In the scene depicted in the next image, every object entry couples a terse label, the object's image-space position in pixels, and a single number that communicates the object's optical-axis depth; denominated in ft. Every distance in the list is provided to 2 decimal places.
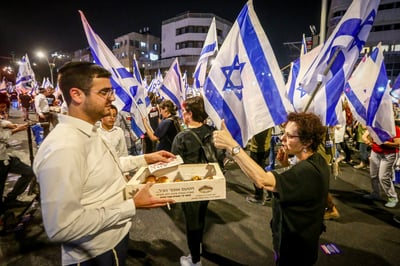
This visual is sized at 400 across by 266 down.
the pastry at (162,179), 7.45
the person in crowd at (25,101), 55.63
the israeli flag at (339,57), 9.96
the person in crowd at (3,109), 15.56
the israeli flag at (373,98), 15.21
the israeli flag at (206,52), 19.66
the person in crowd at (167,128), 16.02
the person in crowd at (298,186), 6.56
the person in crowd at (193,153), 10.62
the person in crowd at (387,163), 17.18
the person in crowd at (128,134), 22.69
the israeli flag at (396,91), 20.11
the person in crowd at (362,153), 27.67
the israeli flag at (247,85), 9.84
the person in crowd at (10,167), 14.25
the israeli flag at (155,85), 58.95
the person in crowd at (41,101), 36.65
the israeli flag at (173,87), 24.26
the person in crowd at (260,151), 18.89
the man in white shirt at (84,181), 4.50
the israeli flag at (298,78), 16.49
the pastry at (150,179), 7.47
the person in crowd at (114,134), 12.94
